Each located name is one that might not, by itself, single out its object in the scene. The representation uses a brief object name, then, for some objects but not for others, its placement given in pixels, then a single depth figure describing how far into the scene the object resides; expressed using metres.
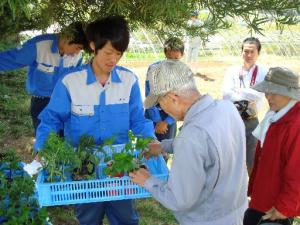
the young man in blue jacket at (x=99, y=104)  2.12
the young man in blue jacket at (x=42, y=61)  2.94
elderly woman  2.33
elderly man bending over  1.61
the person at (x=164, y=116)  3.84
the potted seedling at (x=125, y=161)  1.90
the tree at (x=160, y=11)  1.51
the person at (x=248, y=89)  4.00
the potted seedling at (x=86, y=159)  2.06
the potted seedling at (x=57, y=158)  1.98
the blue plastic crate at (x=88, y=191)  1.91
